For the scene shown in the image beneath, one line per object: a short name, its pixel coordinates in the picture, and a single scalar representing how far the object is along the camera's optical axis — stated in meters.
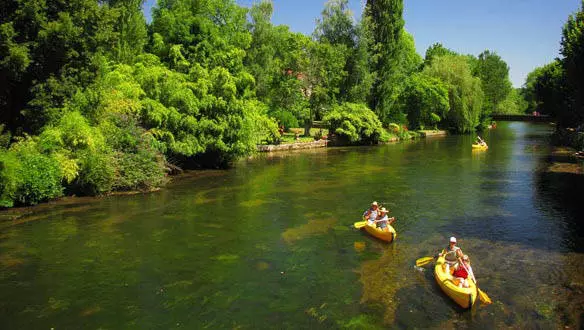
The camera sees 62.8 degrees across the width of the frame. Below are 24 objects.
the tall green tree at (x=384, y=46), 66.75
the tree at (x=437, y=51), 116.80
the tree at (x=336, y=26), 63.00
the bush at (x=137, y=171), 29.17
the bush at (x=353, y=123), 60.22
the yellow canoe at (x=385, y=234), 20.91
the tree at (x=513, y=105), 148.60
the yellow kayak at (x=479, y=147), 56.69
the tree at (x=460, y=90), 80.50
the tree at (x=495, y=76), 134.00
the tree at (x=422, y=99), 75.44
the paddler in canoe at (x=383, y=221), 21.38
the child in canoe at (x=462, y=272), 15.11
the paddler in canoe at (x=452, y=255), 16.75
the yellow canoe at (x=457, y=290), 14.41
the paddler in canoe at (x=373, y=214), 22.12
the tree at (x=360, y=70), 63.59
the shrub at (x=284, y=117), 60.27
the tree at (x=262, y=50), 58.25
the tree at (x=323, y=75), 60.94
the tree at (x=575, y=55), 40.09
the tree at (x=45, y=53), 25.09
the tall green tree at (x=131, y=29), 41.21
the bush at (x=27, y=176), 23.33
